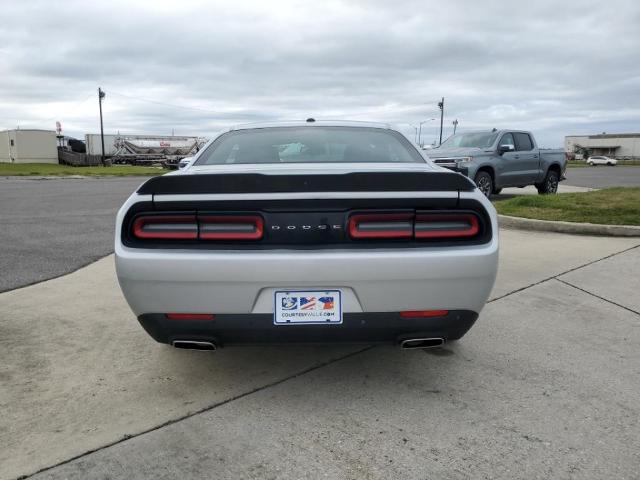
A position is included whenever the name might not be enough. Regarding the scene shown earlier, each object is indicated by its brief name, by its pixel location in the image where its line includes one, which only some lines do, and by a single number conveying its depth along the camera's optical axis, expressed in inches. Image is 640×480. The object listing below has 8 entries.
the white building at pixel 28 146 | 2012.6
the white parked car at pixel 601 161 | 2615.7
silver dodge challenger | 98.4
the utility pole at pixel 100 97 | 1917.9
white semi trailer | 2113.2
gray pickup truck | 465.4
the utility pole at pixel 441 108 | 2400.3
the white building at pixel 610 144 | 3812.0
